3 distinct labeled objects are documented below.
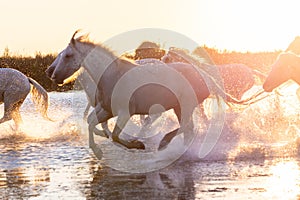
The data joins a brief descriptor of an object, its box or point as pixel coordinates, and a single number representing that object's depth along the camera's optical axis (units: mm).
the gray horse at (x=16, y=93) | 26272
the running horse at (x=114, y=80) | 16896
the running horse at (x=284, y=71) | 17977
